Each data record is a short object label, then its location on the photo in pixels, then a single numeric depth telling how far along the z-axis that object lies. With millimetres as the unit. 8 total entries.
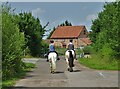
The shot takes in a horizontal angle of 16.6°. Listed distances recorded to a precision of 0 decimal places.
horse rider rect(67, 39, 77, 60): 24656
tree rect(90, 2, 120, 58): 31261
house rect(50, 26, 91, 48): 130625
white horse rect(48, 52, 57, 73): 23609
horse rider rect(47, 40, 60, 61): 23573
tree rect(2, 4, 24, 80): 19830
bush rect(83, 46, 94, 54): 62525
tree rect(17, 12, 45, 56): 60219
